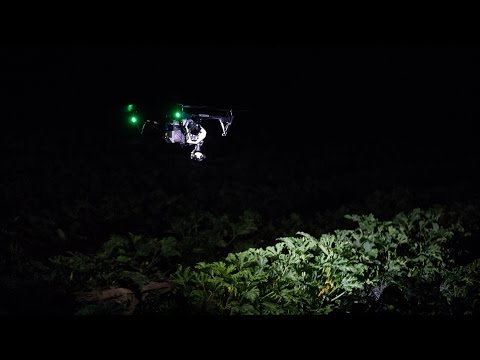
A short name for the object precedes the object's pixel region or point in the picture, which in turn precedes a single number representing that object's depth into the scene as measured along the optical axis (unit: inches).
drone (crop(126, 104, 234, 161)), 211.3
